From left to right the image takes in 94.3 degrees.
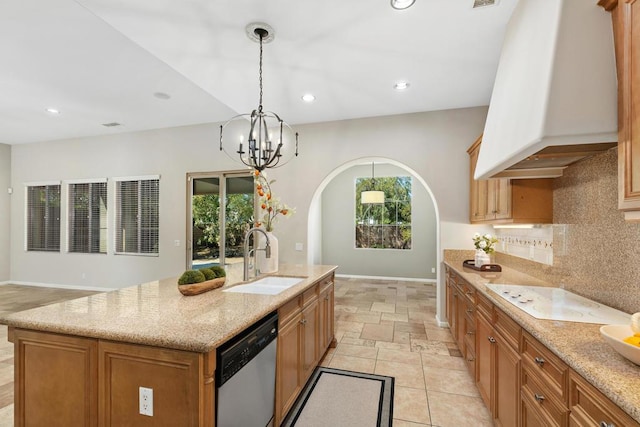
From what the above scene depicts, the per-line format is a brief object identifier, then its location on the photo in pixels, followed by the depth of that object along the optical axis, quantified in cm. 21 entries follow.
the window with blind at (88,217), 609
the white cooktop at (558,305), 153
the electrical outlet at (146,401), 126
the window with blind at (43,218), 645
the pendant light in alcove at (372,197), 663
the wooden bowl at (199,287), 194
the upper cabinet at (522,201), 254
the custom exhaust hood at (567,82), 132
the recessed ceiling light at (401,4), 212
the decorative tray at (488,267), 314
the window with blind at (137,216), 575
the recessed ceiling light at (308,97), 374
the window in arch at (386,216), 742
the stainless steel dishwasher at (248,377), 133
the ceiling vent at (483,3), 214
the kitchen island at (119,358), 123
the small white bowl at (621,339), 101
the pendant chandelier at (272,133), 479
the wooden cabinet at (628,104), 118
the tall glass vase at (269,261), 281
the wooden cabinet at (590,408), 91
